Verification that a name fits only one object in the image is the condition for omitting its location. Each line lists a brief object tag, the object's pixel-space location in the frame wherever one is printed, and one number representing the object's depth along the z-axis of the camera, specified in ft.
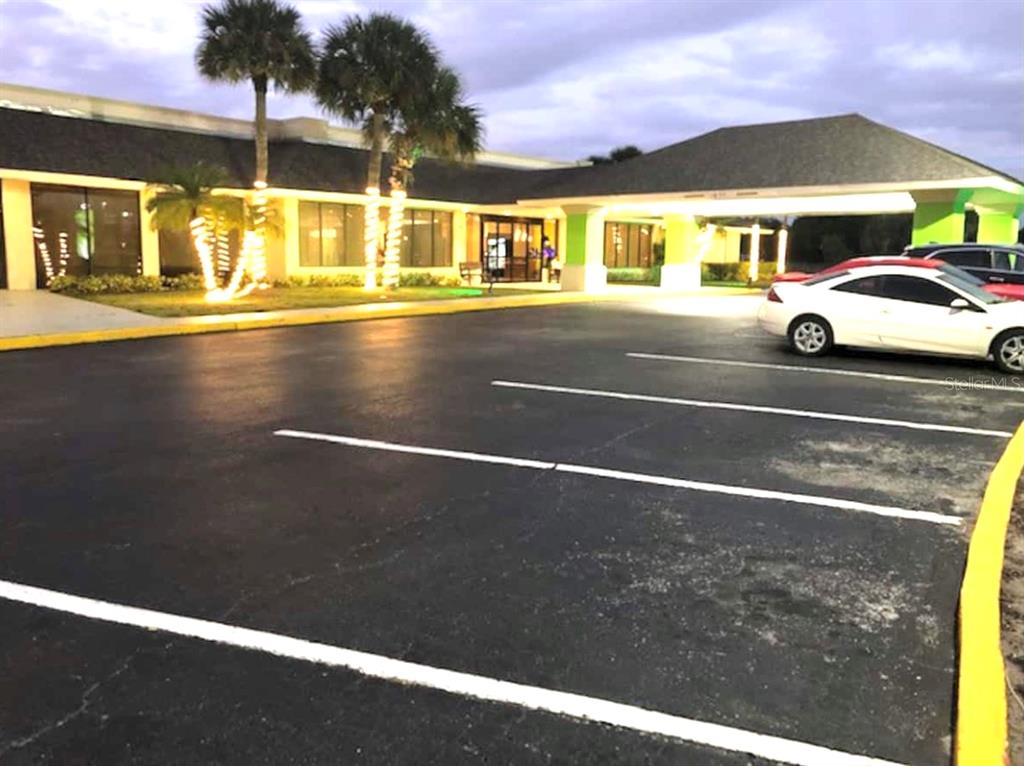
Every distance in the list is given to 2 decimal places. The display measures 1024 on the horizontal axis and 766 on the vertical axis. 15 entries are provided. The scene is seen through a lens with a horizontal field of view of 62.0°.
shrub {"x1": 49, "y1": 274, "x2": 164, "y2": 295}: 79.10
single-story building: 79.00
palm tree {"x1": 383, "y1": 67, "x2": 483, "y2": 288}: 85.05
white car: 40.80
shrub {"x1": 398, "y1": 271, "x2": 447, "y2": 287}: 108.27
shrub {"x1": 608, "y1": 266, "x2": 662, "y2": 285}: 136.36
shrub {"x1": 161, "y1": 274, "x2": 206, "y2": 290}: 86.28
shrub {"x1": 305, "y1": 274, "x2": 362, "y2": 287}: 99.09
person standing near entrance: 131.44
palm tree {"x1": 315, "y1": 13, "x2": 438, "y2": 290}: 81.87
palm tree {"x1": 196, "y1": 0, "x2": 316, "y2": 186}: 77.87
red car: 42.73
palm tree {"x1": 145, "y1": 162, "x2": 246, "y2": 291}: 71.72
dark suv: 54.95
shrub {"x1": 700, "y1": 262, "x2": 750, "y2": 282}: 151.23
